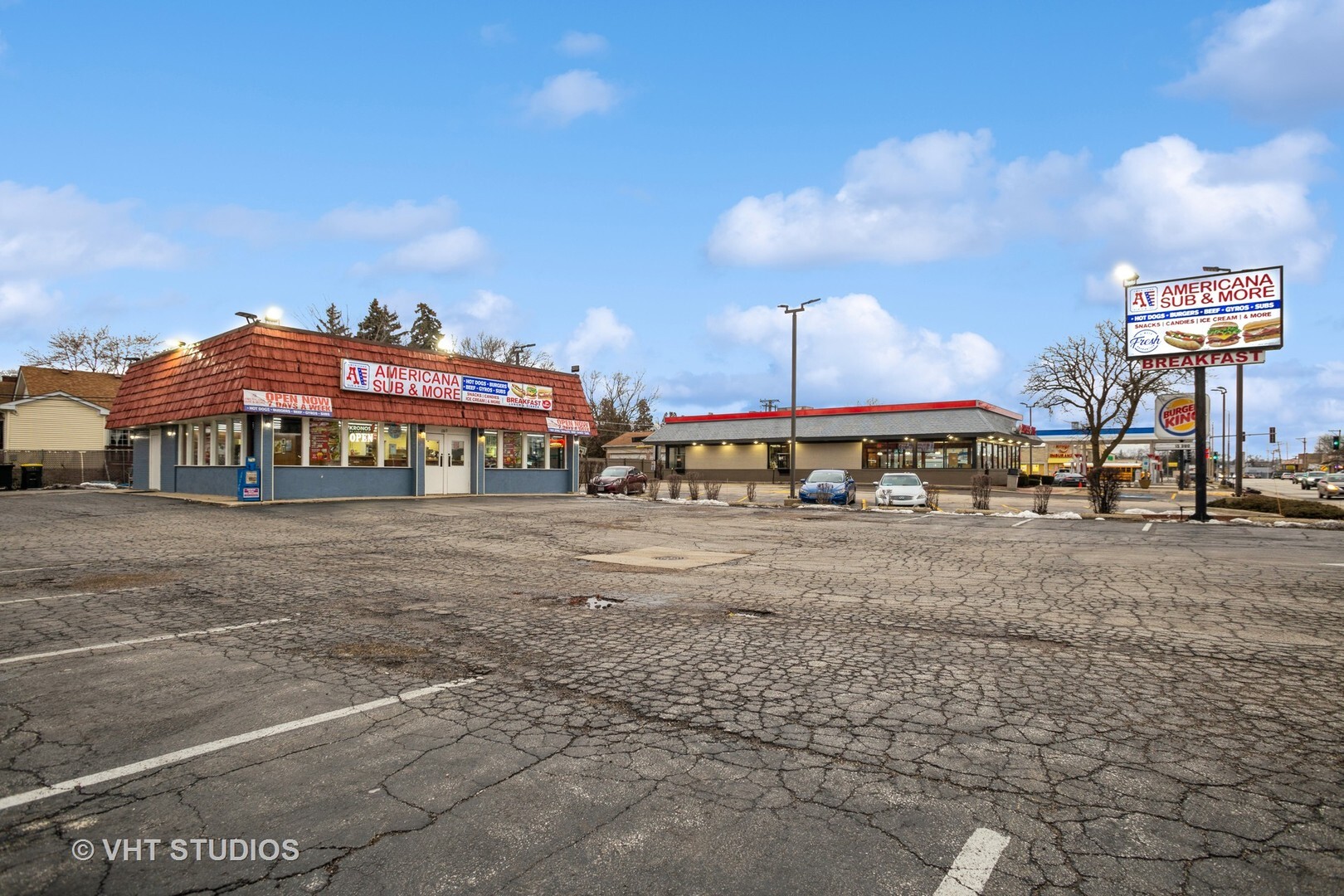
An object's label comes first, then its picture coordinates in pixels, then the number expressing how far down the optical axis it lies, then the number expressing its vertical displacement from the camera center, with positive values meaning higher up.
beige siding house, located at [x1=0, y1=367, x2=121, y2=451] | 40.53 +2.42
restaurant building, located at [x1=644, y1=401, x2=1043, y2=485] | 49.34 +0.93
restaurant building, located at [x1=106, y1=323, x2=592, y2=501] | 23.80 +1.33
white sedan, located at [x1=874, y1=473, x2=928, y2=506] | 26.72 -1.50
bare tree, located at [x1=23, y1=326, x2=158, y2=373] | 56.78 +8.48
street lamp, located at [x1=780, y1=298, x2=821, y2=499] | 30.70 +2.65
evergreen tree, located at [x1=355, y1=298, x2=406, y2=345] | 67.12 +12.50
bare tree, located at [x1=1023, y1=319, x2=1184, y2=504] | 44.50 +4.65
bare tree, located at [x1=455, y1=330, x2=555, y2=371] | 67.56 +10.36
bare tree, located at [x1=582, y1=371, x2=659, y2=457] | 83.44 +5.00
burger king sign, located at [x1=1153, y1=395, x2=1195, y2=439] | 34.94 +1.89
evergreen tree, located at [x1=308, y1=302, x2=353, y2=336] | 65.23 +12.53
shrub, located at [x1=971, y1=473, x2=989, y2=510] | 26.23 -1.56
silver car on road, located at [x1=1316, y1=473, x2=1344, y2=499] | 41.81 -2.00
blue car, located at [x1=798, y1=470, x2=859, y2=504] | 28.23 -1.47
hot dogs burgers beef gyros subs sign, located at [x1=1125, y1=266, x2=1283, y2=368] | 22.14 +4.51
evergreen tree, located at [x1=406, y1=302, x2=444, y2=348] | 68.88 +12.48
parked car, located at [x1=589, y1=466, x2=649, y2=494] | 34.25 -1.39
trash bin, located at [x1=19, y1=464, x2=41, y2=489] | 33.12 -1.07
